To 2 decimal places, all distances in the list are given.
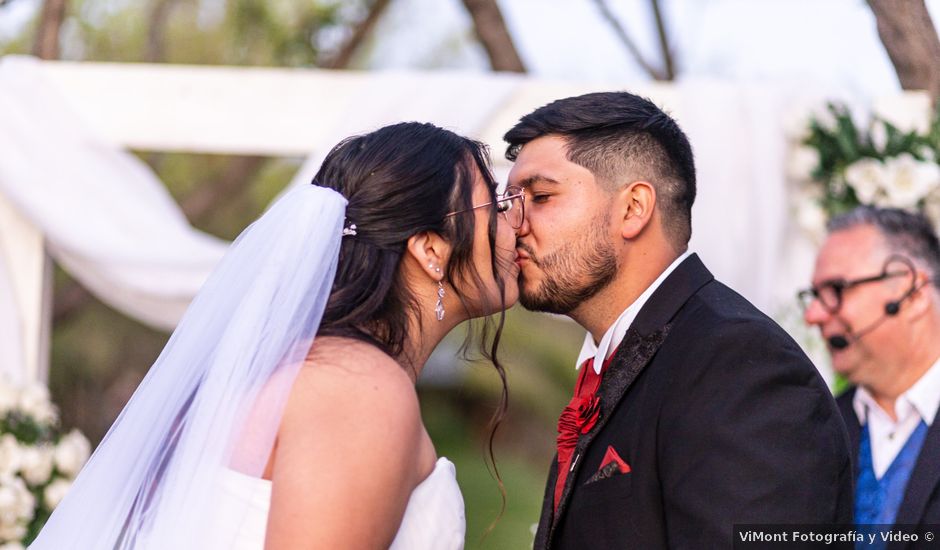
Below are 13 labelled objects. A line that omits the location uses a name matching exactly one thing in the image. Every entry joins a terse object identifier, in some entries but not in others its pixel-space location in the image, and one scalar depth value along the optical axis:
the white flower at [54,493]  4.74
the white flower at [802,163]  5.20
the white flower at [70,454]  4.85
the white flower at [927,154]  5.07
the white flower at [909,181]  4.93
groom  2.36
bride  2.16
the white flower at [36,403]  4.88
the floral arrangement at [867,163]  4.96
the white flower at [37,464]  4.73
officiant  3.70
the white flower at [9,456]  4.68
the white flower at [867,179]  5.02
